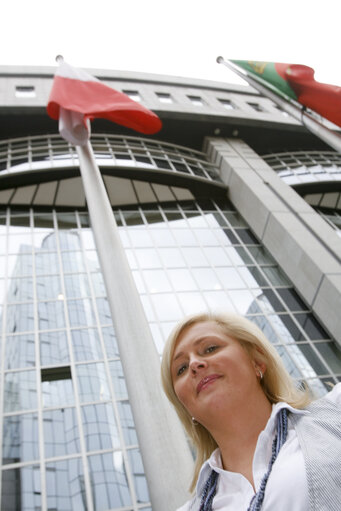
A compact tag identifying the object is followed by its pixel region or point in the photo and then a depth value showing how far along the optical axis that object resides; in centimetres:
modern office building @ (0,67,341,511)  922
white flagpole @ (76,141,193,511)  309
